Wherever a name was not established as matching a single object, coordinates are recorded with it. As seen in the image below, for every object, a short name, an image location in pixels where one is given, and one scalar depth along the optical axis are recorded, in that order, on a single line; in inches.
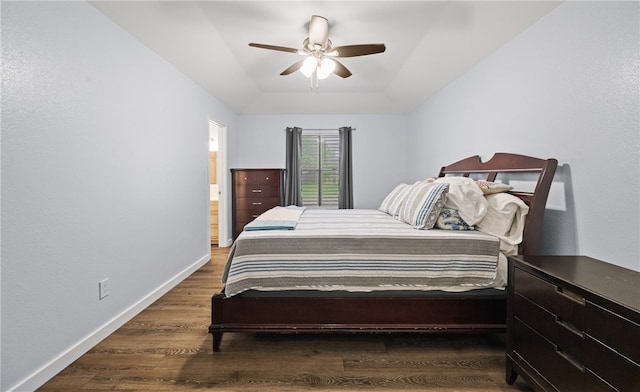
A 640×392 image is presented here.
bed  75.0
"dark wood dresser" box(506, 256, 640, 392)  40.7
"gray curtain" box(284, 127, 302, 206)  206.5
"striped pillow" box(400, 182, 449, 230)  85.0
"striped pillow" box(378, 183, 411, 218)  113.1
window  213.0
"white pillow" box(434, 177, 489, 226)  83.5
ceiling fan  93.4
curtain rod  210.1
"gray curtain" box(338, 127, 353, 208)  207.3
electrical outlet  81.1
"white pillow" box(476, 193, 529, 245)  78.2
